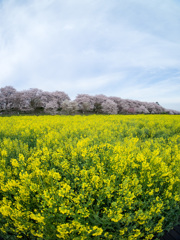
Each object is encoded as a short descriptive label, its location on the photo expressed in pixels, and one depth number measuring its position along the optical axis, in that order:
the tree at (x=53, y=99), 40.81
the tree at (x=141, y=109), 56.72
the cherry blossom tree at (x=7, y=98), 45.50
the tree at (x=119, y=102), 55.06
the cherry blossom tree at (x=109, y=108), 44.75
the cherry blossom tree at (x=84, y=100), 42.22
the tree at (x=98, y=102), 50.24
